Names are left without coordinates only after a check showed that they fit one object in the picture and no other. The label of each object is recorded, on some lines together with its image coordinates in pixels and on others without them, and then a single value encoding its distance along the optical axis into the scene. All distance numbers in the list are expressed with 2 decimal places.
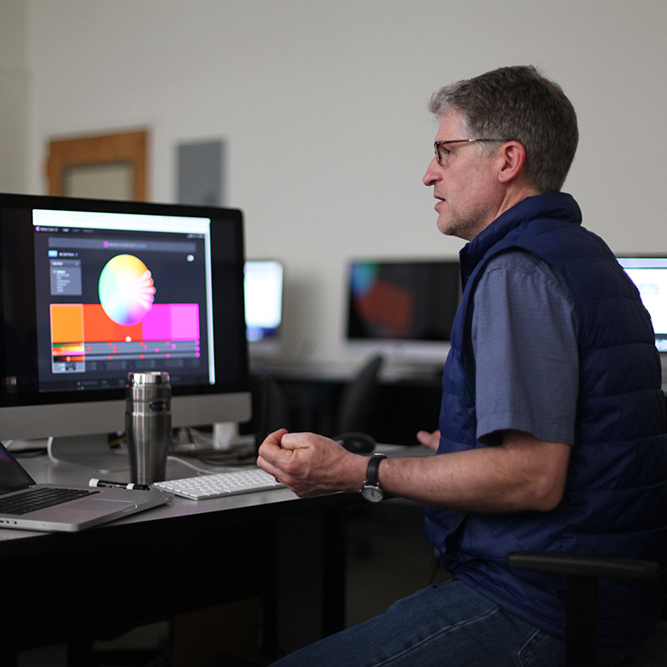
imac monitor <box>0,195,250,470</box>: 1.43
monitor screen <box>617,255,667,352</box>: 2.95
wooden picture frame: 5.55
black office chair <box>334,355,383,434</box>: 3.48
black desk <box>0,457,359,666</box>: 1.39
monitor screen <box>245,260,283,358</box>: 4.65
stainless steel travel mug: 1.35
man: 1.01
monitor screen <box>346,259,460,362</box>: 4.10
